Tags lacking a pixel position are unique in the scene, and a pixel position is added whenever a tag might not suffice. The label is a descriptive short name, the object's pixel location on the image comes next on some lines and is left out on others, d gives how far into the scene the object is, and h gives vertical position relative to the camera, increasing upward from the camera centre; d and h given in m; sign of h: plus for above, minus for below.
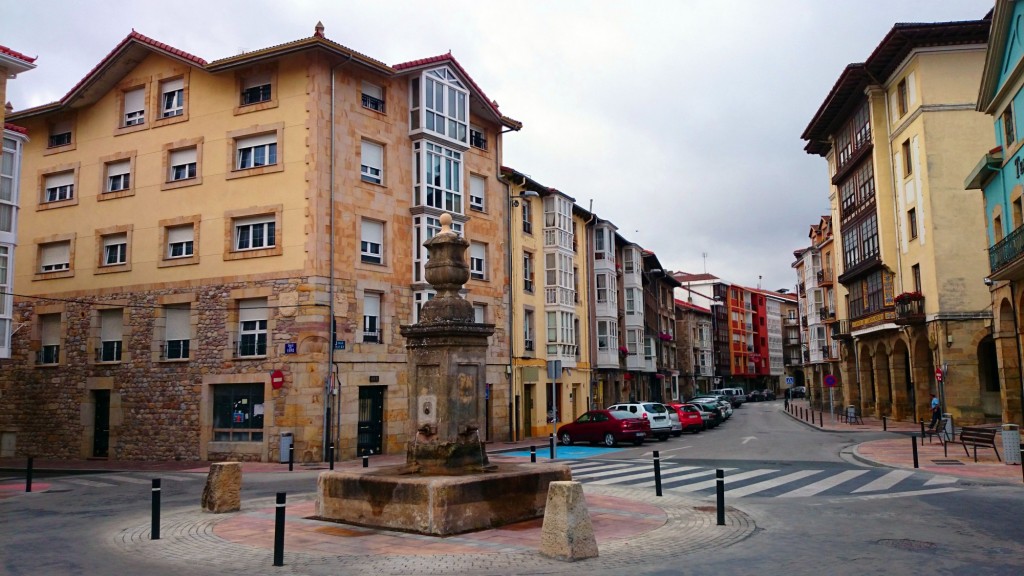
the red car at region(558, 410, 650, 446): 28.14 -1.58
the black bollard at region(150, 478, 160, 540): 10.68 -1.68
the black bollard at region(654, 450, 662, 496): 14.11 -1.76
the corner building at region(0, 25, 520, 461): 24.91 +5.01
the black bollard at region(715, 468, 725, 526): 11.01 -1.56
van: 72.43 -1.11
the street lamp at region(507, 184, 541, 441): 33.44 +1.40
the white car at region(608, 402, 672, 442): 30.11 -1.13
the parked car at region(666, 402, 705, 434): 35.19 -1.50
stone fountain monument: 10.66 -0.96
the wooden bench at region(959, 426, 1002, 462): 19.00 -1.42
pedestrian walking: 30.39 -1.25
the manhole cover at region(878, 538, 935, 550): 9.32 -2.00
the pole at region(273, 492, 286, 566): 8.75 -1.65
